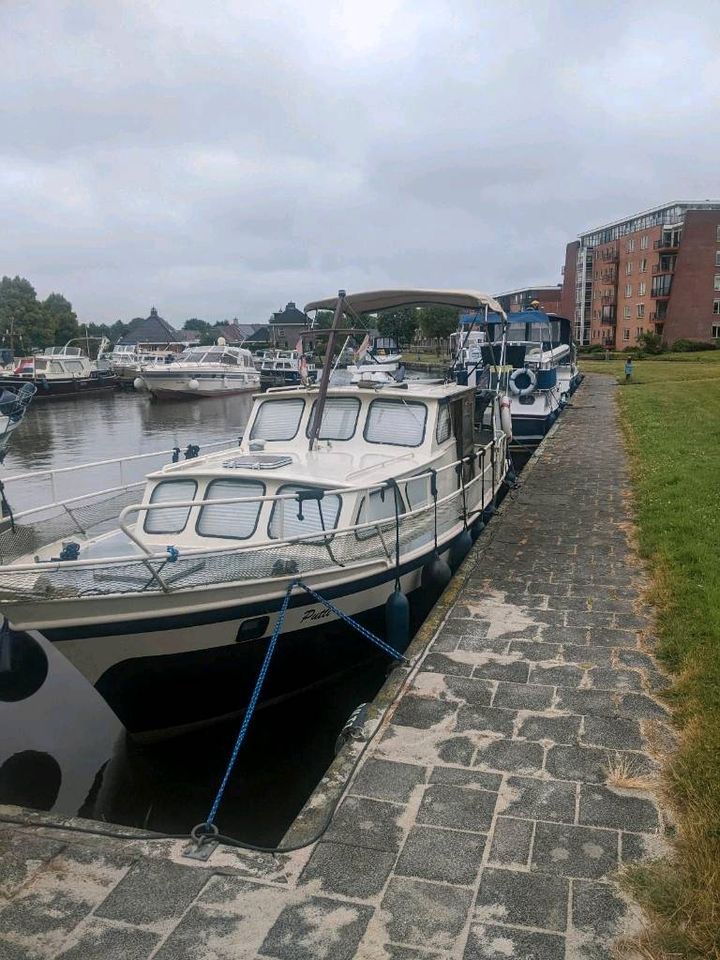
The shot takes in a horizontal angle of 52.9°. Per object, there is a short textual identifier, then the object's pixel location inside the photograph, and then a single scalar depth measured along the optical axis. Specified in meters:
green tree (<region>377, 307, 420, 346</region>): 66.31
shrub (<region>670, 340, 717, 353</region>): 57.75
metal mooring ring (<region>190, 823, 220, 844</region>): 4.30
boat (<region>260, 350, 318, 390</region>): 57.19
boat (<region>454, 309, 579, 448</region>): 22.56
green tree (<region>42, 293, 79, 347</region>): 82.94
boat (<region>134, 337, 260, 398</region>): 50.88
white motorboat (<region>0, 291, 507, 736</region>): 6.40
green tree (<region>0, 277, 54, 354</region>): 77.81
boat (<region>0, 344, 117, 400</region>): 50.20
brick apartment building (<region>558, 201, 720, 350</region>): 61.47
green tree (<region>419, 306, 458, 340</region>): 76.06
